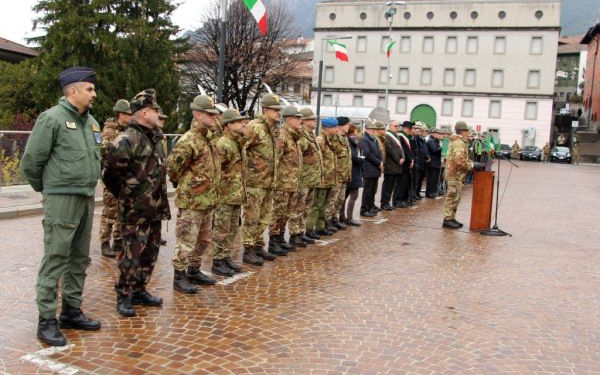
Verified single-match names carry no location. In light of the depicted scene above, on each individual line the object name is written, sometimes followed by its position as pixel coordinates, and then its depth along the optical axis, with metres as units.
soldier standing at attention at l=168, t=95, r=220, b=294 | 5.79
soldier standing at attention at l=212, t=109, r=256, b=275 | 6.53
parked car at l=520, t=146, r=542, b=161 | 49.37
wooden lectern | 10.48
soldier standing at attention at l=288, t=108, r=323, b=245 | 8.38
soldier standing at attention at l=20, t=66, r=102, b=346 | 4.30
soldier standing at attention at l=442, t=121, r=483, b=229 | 10.66
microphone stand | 10.32
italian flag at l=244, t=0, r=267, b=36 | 14.20
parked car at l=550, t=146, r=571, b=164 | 47.50
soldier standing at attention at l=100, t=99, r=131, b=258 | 7.33
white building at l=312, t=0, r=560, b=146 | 53.84
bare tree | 37.84
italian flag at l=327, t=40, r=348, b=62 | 27.70
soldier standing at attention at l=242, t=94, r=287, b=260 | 7.18
